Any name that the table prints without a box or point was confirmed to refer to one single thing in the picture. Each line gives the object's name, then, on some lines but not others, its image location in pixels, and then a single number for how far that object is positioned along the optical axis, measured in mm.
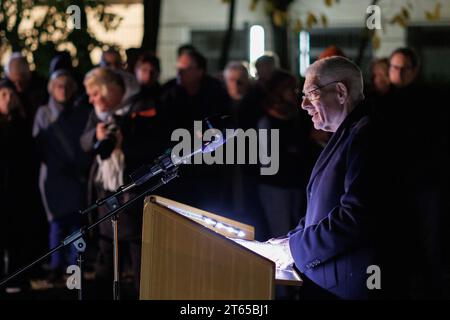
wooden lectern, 3682
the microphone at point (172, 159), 4359
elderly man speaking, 4137
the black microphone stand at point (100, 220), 4348
